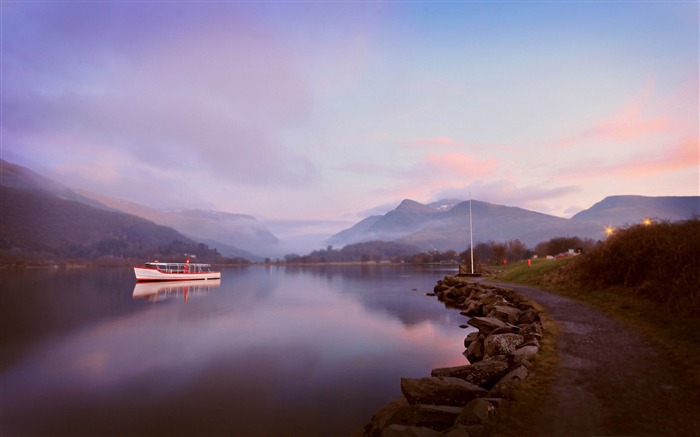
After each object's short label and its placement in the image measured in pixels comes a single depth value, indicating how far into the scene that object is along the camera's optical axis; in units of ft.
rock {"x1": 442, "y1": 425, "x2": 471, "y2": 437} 24.82
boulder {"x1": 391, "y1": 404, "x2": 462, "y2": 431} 30.09
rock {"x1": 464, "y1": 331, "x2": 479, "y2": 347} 72.30
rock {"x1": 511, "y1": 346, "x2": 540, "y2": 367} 40.09
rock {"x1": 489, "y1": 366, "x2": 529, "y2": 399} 32.27
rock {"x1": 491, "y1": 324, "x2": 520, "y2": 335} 58.54
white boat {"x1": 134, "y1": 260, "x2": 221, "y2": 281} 317.83
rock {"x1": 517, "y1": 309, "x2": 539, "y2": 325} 65.05
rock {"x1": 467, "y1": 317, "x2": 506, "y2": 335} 68.08
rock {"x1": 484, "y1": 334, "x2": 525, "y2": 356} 50.49
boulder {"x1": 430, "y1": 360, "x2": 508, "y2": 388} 39.37
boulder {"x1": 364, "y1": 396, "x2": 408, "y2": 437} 31.83
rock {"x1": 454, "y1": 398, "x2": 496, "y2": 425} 27.20
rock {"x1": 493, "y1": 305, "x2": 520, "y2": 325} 71.26
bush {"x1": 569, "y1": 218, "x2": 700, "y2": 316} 54.85
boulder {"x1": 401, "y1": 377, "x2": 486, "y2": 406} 34.63
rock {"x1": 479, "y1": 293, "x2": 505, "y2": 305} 101.10
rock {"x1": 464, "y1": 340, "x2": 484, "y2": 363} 62.54
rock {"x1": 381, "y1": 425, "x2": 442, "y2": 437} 26.40
